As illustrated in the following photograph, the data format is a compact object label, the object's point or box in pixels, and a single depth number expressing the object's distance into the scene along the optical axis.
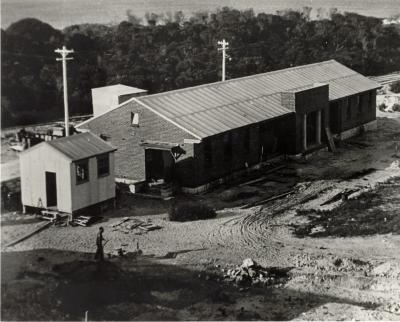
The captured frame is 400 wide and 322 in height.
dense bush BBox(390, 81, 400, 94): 71.08
